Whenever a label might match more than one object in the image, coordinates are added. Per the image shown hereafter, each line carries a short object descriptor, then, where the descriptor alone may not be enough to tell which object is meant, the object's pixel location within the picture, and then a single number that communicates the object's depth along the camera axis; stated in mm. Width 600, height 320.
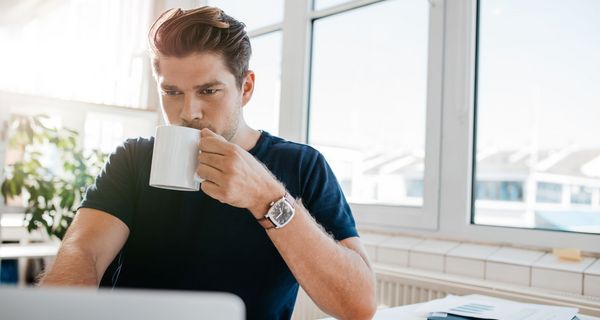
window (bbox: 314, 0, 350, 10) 2459
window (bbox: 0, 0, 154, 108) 3070
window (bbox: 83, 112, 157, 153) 3305
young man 1016
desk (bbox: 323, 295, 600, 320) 1099
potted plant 2682
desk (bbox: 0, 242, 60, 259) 2805
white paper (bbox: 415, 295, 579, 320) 1046
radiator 1396
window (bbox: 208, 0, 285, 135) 2748
